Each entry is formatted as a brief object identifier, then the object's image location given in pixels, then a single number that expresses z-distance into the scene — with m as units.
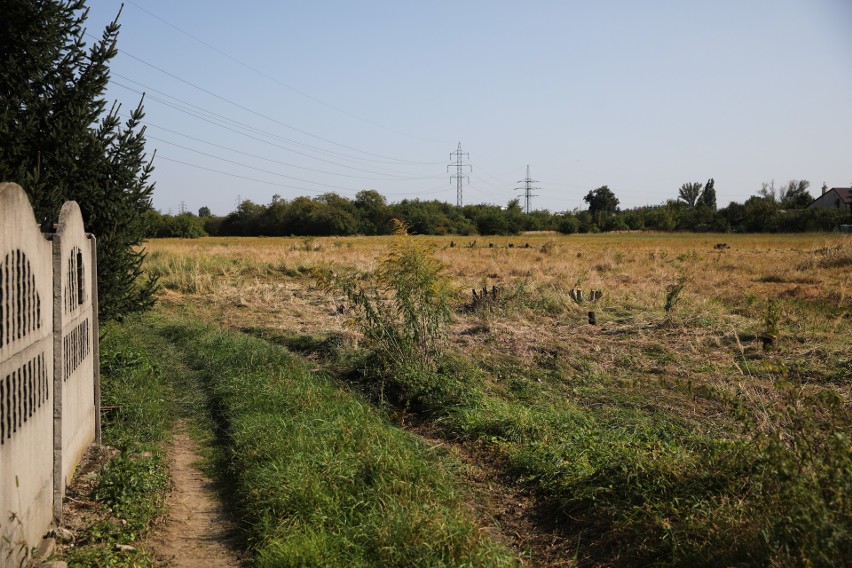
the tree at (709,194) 138.50
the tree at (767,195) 100.43
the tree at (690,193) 144.12
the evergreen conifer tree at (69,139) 9.46
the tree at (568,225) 95.75
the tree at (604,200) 116.75
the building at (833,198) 93.50
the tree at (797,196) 96.84
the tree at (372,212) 81.75
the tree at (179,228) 78.06
